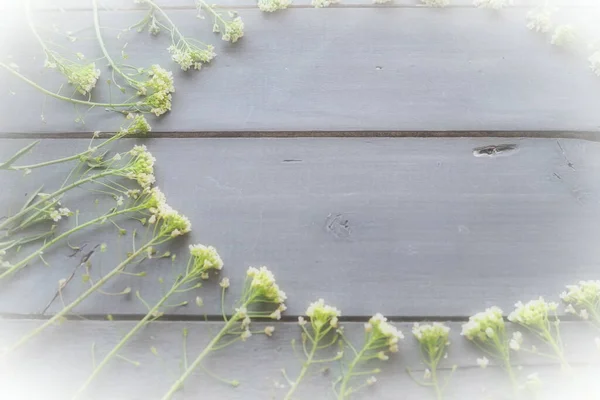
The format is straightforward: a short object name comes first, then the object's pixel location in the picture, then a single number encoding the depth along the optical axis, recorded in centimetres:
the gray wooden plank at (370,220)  40
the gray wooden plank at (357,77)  43
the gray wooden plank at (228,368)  38
